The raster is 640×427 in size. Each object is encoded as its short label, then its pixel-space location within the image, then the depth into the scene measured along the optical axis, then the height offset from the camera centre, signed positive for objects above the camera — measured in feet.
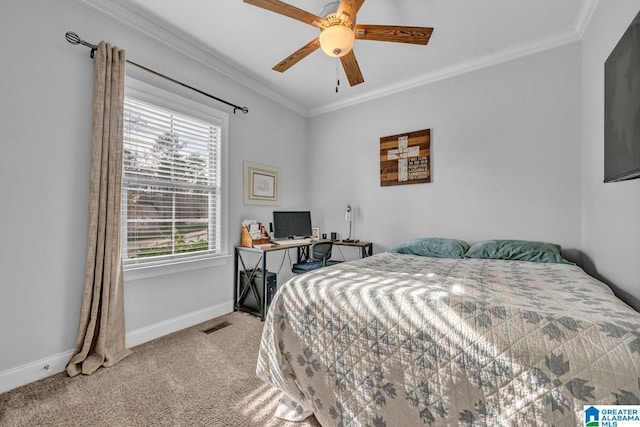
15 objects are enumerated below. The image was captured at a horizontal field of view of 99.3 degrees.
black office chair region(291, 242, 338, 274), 10.68 -1.70
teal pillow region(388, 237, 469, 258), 8.85 -1.08
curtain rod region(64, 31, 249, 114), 6.42 +4.10
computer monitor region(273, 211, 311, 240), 11.32 -0.43
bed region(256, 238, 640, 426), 2.93 -1.72
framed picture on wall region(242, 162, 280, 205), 10.92 +1.27
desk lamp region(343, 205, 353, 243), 12.35 +0.00
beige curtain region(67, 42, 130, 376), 6.44 -0.50
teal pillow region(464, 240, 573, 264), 7.66 -1.02
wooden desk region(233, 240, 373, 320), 9.52 -2.30
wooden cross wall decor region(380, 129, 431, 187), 10.70 +2.35
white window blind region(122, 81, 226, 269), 7.75 +0.98
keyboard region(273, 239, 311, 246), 10.66 -1.12
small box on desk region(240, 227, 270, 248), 10.23 -0.99
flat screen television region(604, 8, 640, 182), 4.20 +1.91
